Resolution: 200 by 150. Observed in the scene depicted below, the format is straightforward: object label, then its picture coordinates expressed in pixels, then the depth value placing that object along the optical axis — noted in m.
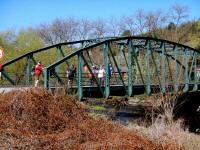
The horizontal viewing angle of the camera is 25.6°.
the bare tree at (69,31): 69.62
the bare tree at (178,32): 71.38
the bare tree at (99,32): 70.30
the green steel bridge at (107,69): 23.15
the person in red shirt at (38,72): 23.48
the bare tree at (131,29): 70.43
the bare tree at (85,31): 69.50
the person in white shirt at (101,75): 27.05
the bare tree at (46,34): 70.25
